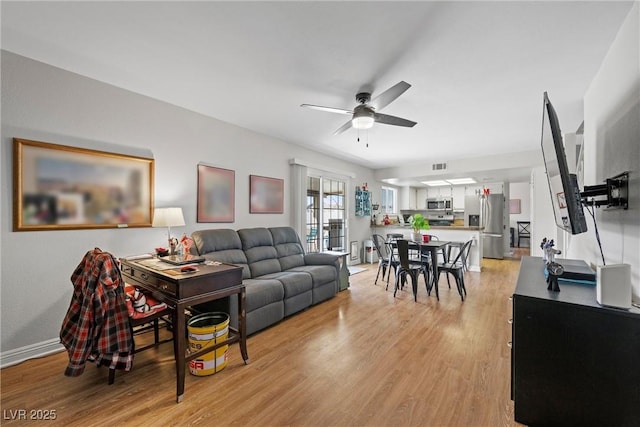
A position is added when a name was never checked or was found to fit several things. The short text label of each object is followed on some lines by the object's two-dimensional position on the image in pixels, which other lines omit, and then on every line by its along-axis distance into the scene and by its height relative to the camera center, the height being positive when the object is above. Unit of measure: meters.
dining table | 4.07 -0.56
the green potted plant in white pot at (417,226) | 4.61 -0.23
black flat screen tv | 1.41 +0.20
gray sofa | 2.86 -0.80
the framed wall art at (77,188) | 2.30 +0.23
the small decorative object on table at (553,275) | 1.49 -0.35
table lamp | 2.80 -0.08
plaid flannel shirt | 1.83 -0.77
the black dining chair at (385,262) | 4.49 -0.87
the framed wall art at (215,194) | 3.53 +0.25
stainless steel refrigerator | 7.55 -0.20
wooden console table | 1.87 -0.60
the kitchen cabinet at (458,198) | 9.42 +0.53
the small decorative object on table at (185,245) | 2.67 -0.33
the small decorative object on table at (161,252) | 2.77 -0.42
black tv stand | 1.19 -0.71
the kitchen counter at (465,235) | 5.93 -0.52
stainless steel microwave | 9.24 +0.31
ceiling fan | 2.64 +1.04
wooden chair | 1.99 -0.85
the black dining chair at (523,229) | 9.31 -0.56
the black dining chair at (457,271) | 3.96 -0.88
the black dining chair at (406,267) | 3.92 -0.82
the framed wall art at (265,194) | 4.18 +0.29
